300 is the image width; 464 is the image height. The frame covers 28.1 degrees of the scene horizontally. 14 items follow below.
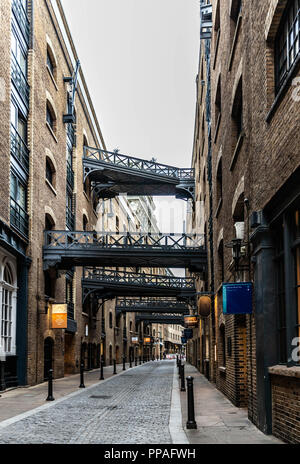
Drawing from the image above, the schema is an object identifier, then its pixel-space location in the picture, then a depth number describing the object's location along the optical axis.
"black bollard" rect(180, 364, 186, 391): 18.82
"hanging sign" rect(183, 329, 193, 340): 40.96
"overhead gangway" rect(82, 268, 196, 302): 32.97
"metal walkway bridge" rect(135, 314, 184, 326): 61.41
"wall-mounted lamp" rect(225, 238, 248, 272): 11.35
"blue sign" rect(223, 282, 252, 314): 10.69
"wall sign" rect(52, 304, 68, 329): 23.08
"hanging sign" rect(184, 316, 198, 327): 31.36
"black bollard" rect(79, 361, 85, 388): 20.31
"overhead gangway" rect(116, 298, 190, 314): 48.56
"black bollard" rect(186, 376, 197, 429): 10.11
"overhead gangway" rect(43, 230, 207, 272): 24.11
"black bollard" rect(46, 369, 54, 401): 15.48
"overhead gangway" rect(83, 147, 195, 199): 32.56
